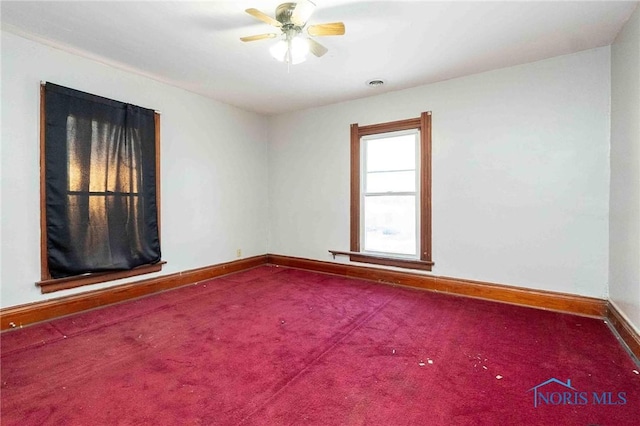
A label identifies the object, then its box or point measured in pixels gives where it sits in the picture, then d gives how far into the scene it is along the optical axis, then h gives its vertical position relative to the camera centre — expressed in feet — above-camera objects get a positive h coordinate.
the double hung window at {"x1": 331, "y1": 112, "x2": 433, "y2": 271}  13.03 +0.67
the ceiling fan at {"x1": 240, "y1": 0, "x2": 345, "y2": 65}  7.11 +4.50
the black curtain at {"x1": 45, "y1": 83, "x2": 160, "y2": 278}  9.62 +0.91
